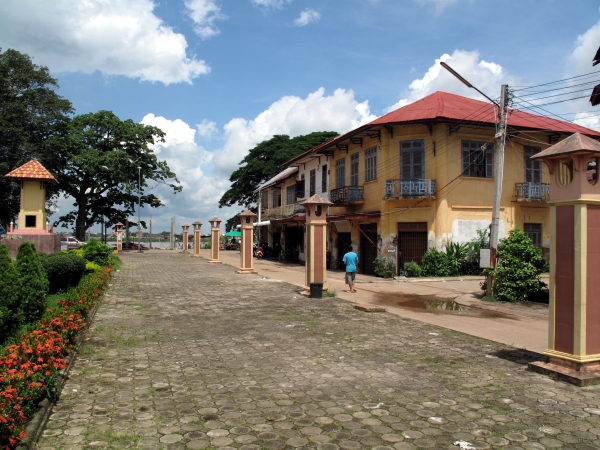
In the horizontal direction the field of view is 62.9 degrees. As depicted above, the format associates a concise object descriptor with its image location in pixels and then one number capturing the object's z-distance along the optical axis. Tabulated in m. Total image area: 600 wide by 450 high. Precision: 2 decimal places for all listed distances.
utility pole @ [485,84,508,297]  13.63
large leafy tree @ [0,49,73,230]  31.12
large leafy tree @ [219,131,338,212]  47.06
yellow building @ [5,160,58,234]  16.25
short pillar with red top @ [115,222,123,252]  42.12
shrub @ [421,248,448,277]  19.12
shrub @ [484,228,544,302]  13.18
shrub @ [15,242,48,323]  8.52
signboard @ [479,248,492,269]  13.54
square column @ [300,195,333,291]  14.05
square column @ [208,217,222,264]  29.64
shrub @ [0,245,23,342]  7.11
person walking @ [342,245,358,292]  14.88
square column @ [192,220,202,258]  35.34
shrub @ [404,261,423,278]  19.20
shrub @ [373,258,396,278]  19.91
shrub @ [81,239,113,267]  18.62
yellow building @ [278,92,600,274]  19.59
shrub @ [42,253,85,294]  11.88
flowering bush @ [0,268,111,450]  3.79
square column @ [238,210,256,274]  21.80
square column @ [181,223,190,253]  42.16
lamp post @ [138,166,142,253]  39.01
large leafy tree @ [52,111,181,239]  35.81
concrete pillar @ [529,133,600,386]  5.85
